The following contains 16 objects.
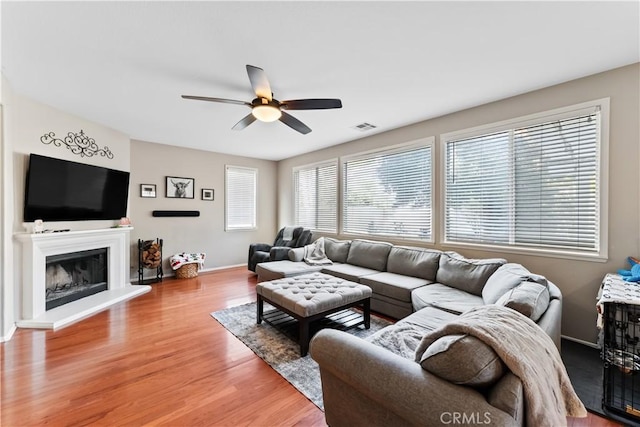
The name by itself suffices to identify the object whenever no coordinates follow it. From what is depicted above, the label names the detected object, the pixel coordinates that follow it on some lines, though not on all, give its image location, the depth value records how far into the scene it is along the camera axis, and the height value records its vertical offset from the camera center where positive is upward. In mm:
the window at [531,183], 2518 +349
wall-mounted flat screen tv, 3041 +284
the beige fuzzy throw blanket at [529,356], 923 -560
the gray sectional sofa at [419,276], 2104 -753
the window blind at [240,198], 5902 +360
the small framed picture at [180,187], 5074 +506
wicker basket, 4918 -1116
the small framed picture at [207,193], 5500 +410
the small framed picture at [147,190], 4743 +414
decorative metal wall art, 3275 +931
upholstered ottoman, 2408 -847
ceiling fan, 2249 +1040
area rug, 1995 -1277
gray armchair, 4680 -659
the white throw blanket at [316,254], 4322 -710
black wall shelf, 4887 -7
